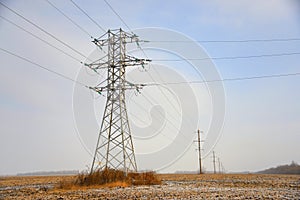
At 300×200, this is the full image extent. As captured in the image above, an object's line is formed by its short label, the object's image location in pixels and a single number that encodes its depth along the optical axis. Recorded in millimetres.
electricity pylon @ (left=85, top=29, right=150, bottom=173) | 21391
